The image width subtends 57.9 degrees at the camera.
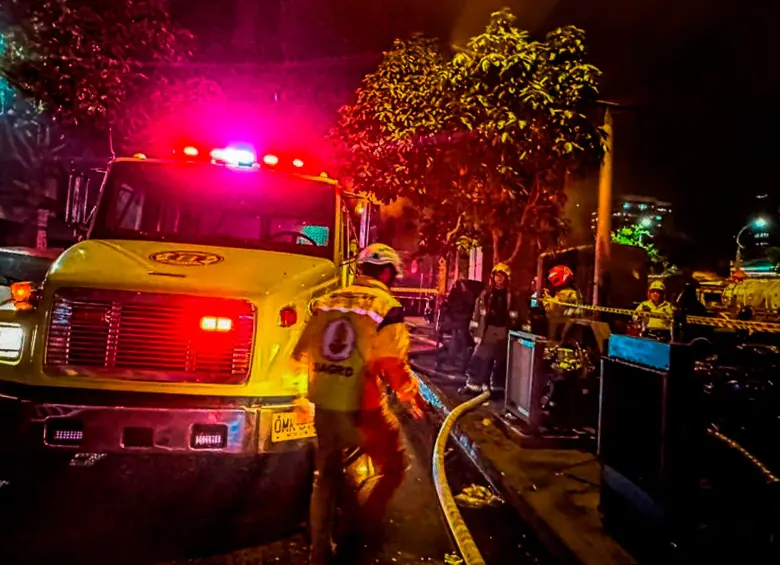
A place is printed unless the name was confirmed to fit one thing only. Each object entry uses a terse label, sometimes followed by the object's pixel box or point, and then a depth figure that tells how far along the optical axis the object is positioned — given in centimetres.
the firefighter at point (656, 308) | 973
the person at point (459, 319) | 1248
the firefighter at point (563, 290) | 1066
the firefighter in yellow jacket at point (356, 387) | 399
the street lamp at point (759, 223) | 4038
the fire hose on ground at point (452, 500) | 441
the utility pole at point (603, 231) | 1155
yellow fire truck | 465
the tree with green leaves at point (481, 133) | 1023
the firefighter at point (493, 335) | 1014
